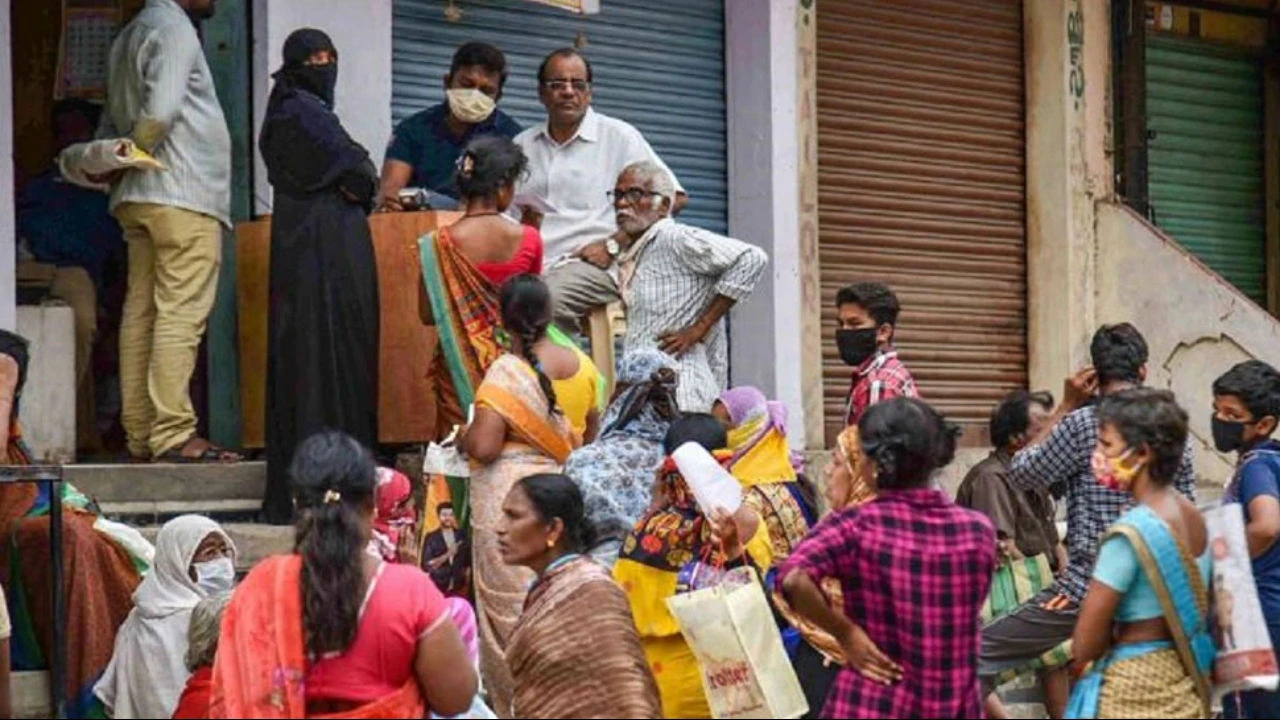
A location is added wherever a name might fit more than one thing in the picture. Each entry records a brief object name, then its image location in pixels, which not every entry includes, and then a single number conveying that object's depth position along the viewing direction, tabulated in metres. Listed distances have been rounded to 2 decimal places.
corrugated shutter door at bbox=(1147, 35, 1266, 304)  15.19
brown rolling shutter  13.10
